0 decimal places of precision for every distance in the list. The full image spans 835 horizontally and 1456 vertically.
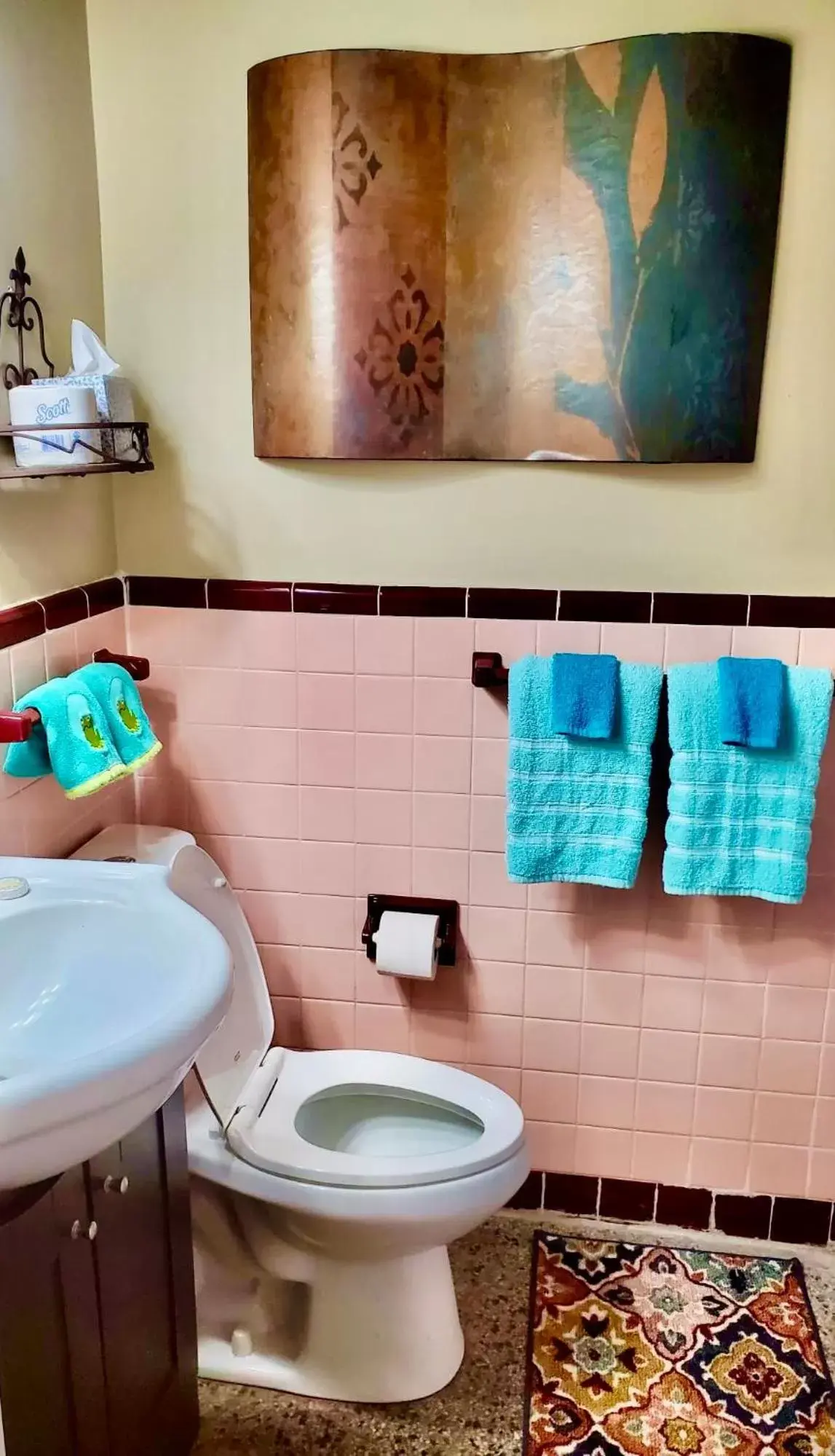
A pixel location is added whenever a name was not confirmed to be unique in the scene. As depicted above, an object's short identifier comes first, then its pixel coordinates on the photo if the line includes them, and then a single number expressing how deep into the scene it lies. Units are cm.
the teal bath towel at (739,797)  178
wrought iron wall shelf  155
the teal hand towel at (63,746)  159
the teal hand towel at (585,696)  179
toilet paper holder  203
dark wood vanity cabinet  115
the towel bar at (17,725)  151
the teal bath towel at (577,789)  182
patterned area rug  169
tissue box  166
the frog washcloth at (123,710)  171
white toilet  164
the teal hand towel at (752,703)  175
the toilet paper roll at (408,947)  196
